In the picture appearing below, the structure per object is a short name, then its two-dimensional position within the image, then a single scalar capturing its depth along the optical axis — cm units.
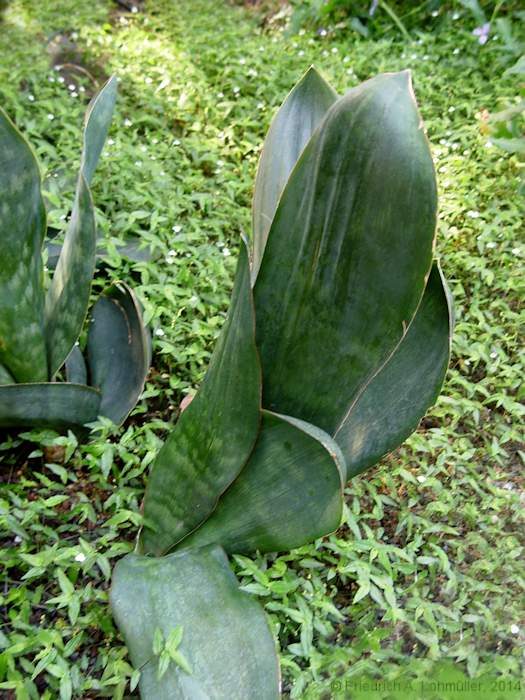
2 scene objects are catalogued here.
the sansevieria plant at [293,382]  90
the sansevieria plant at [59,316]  123
